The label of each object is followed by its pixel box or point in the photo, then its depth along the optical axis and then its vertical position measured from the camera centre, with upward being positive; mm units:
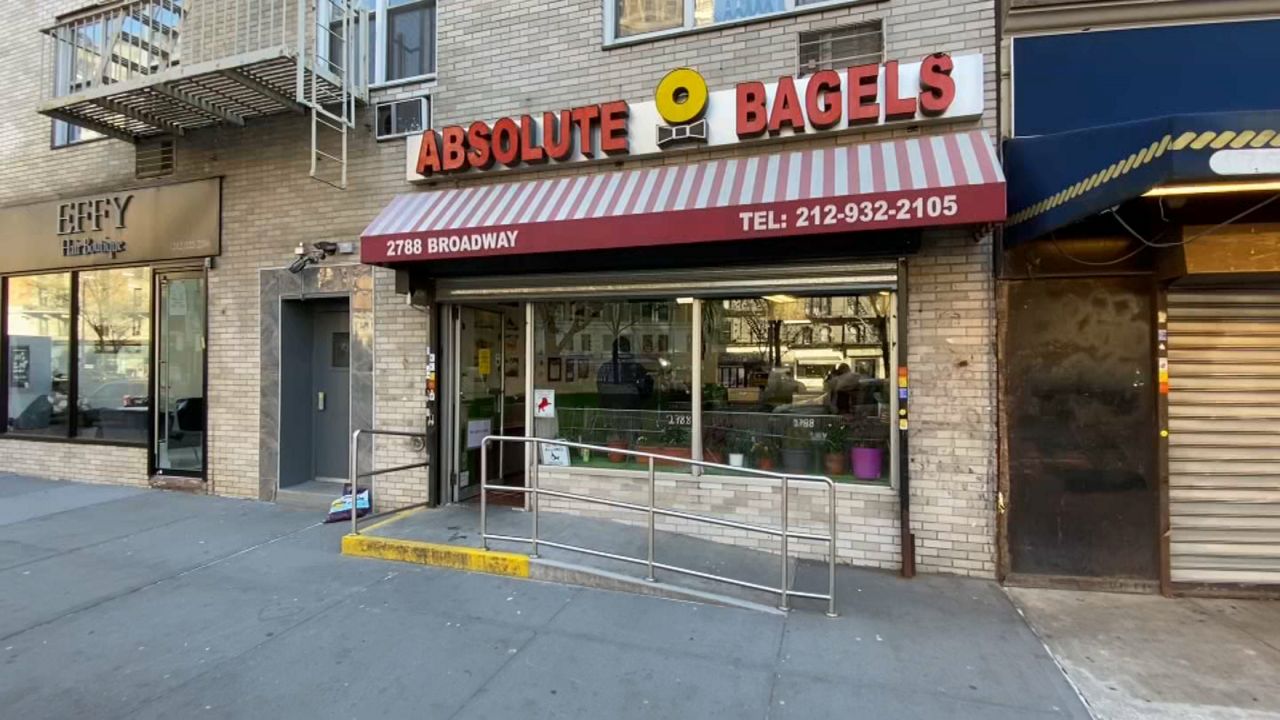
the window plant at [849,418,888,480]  5703 -757
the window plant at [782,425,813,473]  6031 -807
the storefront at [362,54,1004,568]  5238 +876
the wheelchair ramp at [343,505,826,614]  4852 -1617
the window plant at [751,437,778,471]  6156 -869
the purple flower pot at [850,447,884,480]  5703 -883
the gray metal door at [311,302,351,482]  7934 -329
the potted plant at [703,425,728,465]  6270 -773
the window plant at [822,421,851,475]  5864 -782
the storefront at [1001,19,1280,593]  4852 +92
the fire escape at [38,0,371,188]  6836 +3164
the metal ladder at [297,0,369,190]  6973 +3182
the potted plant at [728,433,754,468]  6234 -820
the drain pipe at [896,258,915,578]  5348 -513
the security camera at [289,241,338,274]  7367 +1260
